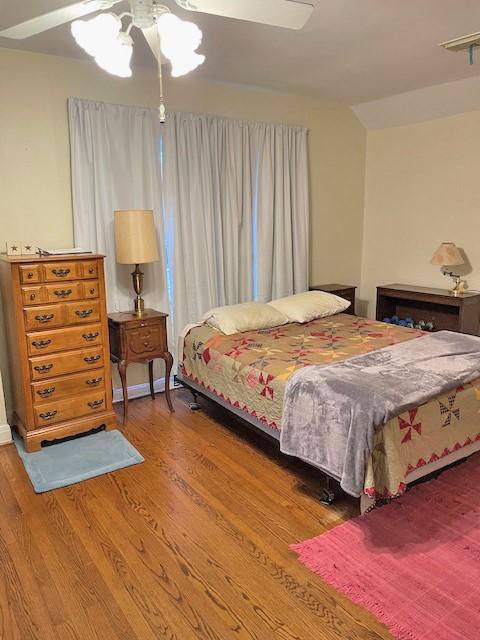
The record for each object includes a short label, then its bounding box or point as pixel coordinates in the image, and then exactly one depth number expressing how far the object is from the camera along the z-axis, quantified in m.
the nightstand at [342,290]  4.69
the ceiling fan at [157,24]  1.75
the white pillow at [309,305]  3.85
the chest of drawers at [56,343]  2.82
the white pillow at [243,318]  3.50
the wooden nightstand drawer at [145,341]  3.34
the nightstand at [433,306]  4.13
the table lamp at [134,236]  3.31
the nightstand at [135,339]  3.32
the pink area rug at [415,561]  1.69
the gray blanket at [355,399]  2.11
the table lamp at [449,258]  4.21
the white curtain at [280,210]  4.23
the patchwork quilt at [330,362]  2.15
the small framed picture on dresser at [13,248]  2.97
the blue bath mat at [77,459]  2.64
